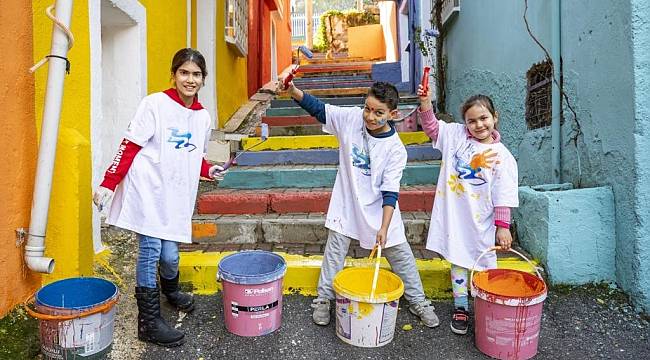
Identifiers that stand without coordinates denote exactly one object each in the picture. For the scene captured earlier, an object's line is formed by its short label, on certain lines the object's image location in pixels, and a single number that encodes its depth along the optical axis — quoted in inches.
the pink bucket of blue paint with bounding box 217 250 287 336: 103.0
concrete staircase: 131.6
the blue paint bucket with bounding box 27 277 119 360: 87.9
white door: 165.2
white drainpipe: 103.6
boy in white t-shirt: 112.3
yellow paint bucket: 99.5
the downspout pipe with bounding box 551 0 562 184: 143.0
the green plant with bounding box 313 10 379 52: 782.5
